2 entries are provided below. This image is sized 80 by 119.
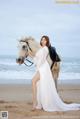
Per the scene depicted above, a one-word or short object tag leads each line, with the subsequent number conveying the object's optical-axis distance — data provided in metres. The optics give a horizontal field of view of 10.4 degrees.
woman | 3.42
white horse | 3.38
